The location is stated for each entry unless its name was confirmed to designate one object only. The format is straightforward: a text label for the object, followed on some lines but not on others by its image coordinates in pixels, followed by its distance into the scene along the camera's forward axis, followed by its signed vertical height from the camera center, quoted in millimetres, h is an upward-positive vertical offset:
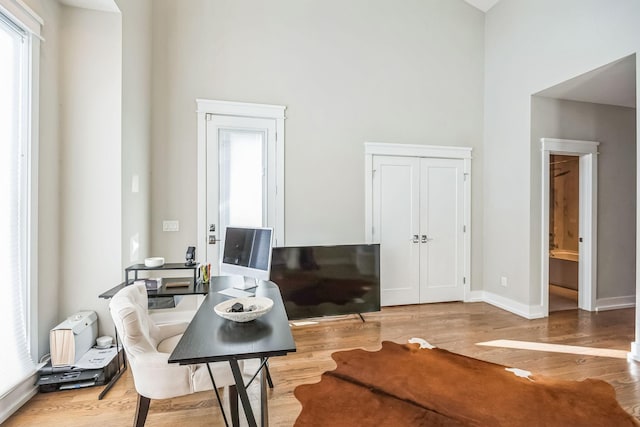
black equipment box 2311 -1204
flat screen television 3654 -753
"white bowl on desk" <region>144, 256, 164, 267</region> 2773 -421
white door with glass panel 3789 +484
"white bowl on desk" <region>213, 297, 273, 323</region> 1677 -515
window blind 2025 +15
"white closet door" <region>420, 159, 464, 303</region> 4555 -216
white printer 2336 -947
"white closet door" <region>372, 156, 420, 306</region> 4371 -141
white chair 1650 -821
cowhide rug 2004 -1265
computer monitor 2479 -324
